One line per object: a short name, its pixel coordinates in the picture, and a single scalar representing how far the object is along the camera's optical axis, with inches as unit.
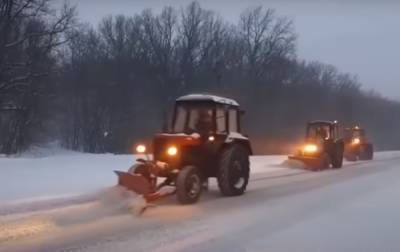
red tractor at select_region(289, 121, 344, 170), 840.6
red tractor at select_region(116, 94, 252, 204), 411.2
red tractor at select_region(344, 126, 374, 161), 1176.8
